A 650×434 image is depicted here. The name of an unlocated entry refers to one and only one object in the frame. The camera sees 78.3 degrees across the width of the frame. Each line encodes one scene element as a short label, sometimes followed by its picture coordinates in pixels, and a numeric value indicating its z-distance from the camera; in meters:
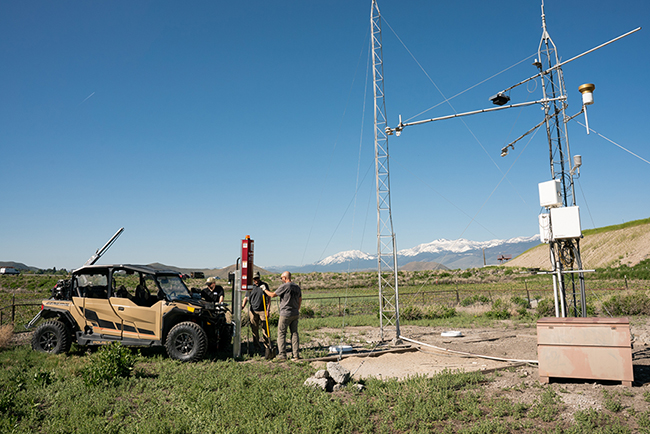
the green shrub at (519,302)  20.28
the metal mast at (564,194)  9.17
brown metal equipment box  6.37
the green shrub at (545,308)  17.92
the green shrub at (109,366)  7.18
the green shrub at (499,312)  18.28
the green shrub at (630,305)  16.42
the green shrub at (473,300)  24.09
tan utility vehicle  9.27
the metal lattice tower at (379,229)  12.19
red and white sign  9.98
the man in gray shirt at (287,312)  9.43
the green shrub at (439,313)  18.91
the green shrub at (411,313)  18.52
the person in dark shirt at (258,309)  9.88
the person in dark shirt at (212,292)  11.20
